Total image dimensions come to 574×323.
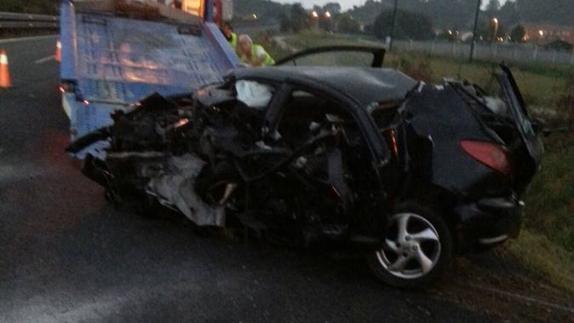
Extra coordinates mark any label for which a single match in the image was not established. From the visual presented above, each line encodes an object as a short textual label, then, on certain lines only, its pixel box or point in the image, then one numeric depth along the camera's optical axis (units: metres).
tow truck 8.21
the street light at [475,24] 17.91
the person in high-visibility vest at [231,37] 11.98
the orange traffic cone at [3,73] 12.59
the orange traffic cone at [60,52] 8.95
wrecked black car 4.71
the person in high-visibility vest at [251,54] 10.50
